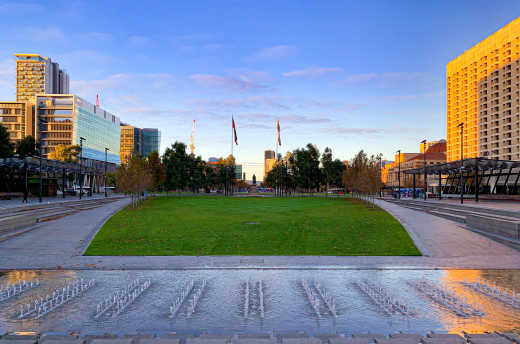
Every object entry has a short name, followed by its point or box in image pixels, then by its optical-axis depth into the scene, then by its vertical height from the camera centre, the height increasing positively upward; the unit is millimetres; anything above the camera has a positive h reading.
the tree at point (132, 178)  43688 -266
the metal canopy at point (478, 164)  41875 +1729
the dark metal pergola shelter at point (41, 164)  41844 +1343
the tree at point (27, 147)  72812 +5938
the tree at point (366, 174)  43000 +446
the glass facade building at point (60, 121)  132500 +20293
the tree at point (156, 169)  71250 +1467
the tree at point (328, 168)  89062 +2333
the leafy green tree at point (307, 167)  86375 +2457
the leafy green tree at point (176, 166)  81562 +2336
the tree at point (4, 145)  55097 +4760
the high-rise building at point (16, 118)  130250 +20995
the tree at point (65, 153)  106125 +6903
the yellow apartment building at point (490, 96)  107625 +28671
